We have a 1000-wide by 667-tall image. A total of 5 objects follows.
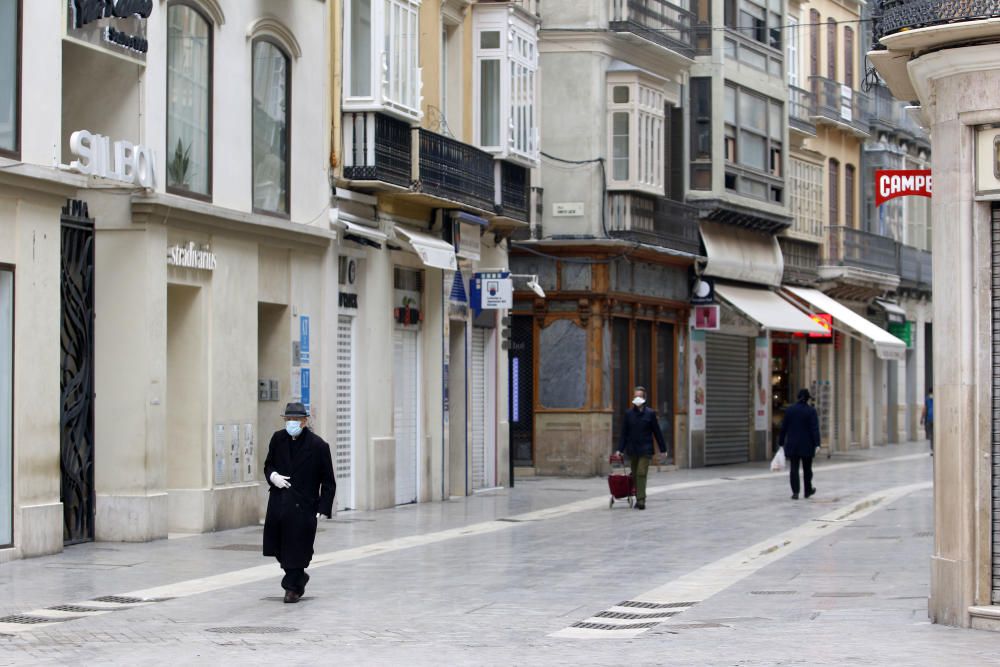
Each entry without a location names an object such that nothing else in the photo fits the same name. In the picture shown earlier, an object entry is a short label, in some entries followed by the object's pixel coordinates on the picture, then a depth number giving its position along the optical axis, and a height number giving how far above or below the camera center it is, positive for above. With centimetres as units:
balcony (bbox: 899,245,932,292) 5700 +432
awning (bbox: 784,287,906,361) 4628 +203
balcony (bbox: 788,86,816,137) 4769 +785
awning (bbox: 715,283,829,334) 4156 +222
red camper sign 2297 +284
